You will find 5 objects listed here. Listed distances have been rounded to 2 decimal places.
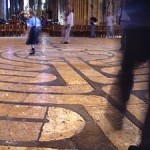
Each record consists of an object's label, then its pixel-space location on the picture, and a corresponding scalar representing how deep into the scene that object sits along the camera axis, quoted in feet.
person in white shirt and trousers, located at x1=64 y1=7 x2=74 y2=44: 30.71
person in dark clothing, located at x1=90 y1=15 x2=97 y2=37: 39.52
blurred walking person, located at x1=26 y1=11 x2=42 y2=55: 21.89
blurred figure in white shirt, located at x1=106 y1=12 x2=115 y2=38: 38.91
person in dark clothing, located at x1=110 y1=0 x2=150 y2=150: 4.90
